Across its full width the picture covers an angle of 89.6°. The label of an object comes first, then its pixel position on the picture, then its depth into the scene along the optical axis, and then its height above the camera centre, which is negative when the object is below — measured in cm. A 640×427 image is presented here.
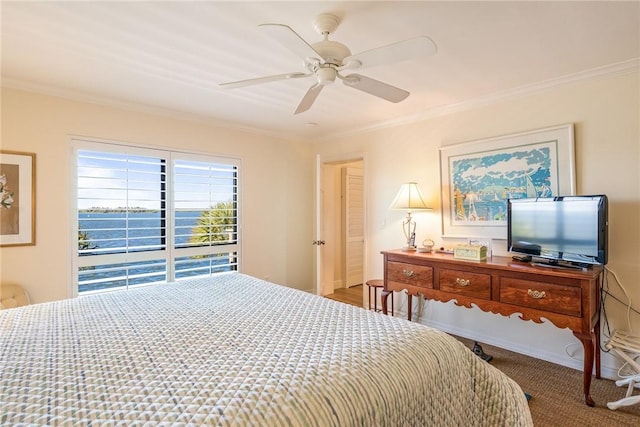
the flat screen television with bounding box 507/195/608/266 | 222 -10
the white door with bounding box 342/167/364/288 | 543 -12
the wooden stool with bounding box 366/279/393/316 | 357 -75
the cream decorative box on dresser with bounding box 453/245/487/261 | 272 -31
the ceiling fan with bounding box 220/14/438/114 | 154 +85
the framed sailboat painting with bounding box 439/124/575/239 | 269 +38
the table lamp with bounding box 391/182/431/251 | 340 +16
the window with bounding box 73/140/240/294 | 310 +3
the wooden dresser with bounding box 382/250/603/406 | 215 -56
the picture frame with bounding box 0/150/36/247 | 268 +19
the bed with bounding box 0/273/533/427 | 86 -49
